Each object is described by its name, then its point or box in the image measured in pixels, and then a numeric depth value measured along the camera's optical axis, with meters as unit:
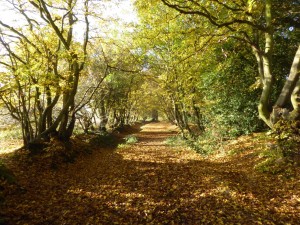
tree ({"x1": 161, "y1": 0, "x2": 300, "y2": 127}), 8.54
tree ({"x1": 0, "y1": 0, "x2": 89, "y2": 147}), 10.27
